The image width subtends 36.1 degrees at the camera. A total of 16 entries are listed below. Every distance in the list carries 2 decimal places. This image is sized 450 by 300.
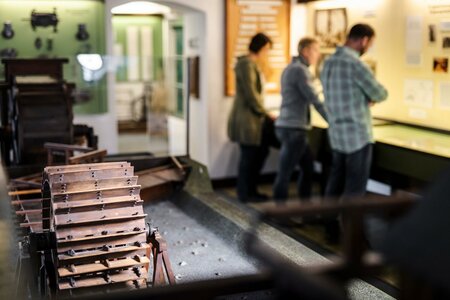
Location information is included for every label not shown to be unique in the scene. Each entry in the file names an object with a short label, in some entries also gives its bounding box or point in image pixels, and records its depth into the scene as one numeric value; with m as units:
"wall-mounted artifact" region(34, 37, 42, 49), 7.28
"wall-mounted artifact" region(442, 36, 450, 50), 5.91
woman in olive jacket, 6.79
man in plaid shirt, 5.33
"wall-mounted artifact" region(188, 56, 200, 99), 7.90
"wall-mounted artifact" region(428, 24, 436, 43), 6.06
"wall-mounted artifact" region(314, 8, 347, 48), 7.50
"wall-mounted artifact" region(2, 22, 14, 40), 7.00
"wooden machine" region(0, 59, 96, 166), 4.92
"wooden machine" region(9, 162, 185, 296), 3.53
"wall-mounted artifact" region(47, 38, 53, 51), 7.33
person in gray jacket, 6.09
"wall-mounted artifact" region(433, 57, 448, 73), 5.95
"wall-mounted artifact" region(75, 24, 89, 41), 7.35
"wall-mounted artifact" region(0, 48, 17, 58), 6.95
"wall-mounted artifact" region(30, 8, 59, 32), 7.15
